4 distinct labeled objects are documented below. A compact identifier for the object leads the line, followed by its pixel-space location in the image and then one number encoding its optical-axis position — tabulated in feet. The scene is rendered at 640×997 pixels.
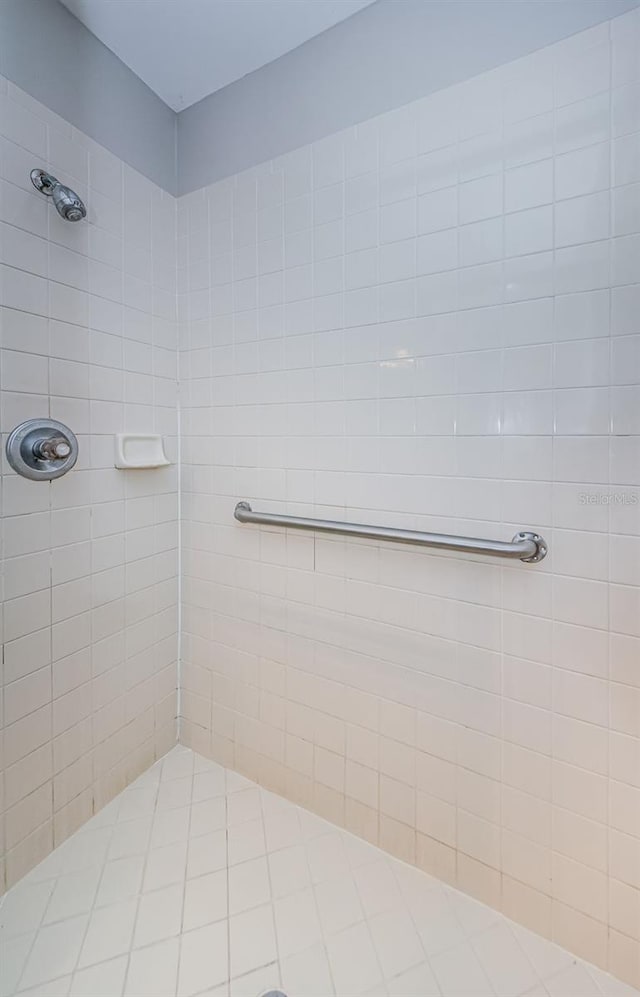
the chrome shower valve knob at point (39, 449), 3.44
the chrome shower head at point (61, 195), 3.43
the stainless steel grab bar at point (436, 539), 3.08
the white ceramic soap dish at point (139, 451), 4.28
